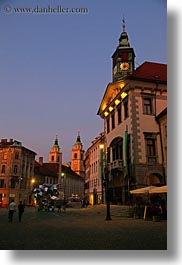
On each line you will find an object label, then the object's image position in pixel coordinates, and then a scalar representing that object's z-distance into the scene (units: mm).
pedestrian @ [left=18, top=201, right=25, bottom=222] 13977
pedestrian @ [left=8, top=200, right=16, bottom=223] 13130
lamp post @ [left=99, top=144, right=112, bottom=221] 12973
